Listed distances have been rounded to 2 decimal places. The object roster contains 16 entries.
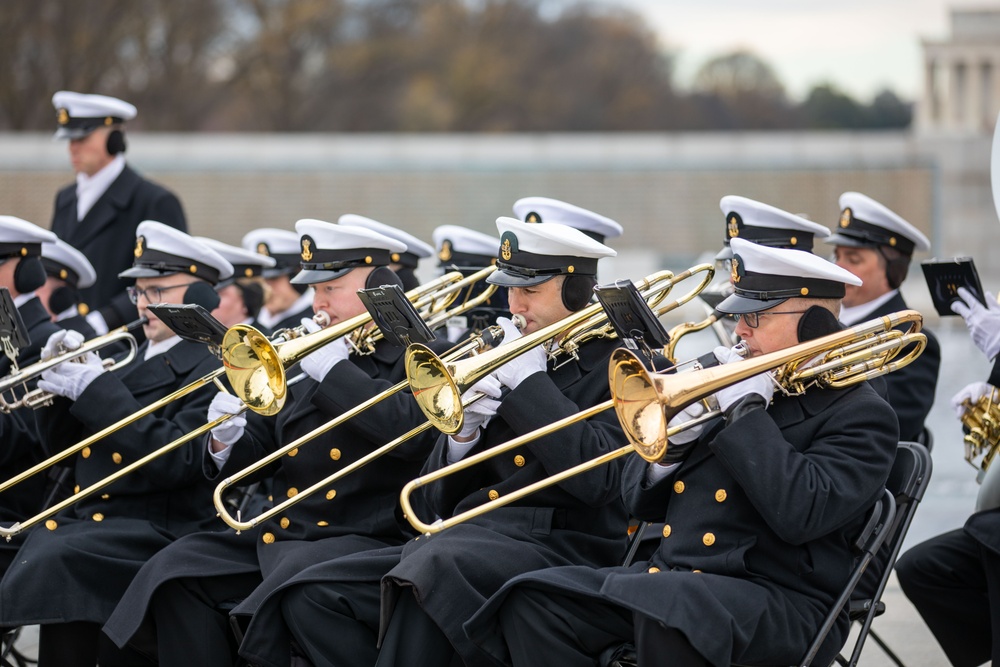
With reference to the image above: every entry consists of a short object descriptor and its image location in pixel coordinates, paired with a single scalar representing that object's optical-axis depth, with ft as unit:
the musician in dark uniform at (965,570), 31.09
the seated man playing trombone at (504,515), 28.12
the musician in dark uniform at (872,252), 37.14
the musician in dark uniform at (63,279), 41.86
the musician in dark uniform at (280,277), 47.21
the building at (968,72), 145.79
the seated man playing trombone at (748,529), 25.13
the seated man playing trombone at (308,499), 30.94
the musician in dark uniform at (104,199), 48.32
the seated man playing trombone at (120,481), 31.94
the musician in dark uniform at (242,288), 43.65
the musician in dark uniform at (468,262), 37.86
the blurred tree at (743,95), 291.17
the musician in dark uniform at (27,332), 36.63
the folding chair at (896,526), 27.45
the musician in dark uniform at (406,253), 36.53
